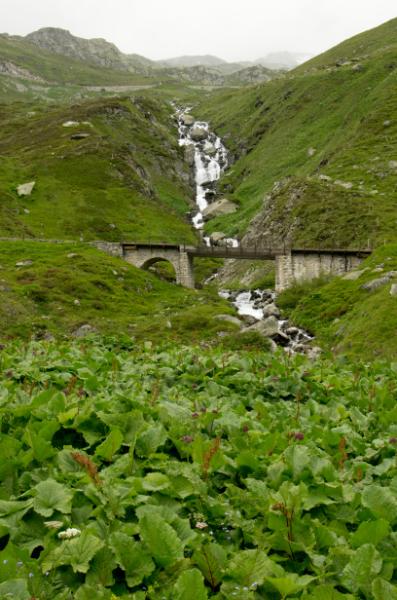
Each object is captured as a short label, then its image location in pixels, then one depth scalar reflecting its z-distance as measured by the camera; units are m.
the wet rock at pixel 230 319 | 60.68
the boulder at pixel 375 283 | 54.96
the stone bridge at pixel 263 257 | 81.12
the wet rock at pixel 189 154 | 190.38
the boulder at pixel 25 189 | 113.94
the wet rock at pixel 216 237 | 125.75
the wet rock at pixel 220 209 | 145.25
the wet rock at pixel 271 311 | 70.12
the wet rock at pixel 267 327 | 54.14
